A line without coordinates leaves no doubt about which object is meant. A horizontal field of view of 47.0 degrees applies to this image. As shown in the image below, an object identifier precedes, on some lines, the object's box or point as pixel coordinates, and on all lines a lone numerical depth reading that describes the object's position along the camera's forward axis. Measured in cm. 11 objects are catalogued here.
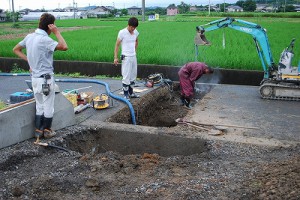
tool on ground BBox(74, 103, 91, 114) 707
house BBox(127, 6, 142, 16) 9400
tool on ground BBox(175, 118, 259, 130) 632
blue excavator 851
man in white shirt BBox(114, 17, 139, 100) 775
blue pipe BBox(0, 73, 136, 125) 735
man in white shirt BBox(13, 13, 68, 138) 516
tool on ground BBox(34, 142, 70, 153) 534
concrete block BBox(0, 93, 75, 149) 523
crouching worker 820
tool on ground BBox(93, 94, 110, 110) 734
